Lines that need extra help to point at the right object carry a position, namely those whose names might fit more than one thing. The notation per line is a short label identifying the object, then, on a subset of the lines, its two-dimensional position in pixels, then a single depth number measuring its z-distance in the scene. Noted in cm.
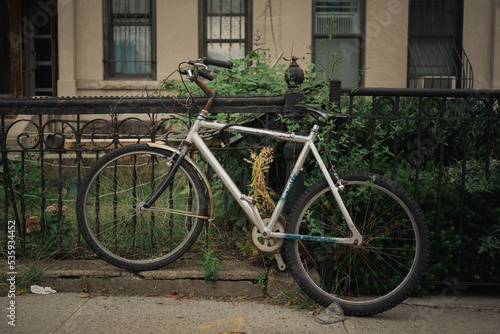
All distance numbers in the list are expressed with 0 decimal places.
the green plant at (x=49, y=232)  348
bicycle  289
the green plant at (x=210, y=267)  317
